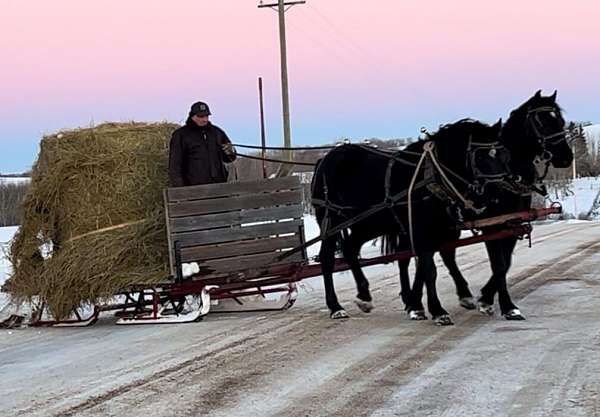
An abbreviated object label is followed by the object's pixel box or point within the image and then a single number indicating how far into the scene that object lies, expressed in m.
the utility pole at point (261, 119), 26.88
